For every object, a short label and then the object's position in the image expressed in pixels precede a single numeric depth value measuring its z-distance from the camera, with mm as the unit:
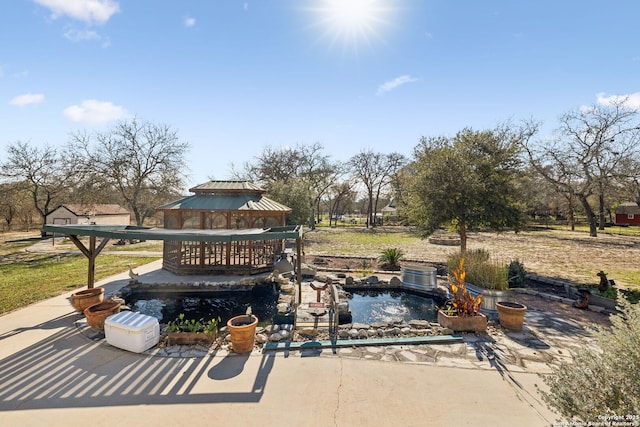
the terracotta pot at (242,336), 5141
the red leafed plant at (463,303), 6082
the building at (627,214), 39119
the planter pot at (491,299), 7086
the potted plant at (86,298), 6914
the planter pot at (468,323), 5992
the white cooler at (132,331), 5121
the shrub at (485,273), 7883
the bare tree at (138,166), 22891
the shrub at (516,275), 9273
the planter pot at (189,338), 5438
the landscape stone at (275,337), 5625
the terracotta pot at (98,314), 5969
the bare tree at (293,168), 31891
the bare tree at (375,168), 36906
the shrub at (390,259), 12181
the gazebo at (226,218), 10953
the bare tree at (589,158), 23375
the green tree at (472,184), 10031
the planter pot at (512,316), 6027
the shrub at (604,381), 2402
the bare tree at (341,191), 41281
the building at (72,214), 25266
